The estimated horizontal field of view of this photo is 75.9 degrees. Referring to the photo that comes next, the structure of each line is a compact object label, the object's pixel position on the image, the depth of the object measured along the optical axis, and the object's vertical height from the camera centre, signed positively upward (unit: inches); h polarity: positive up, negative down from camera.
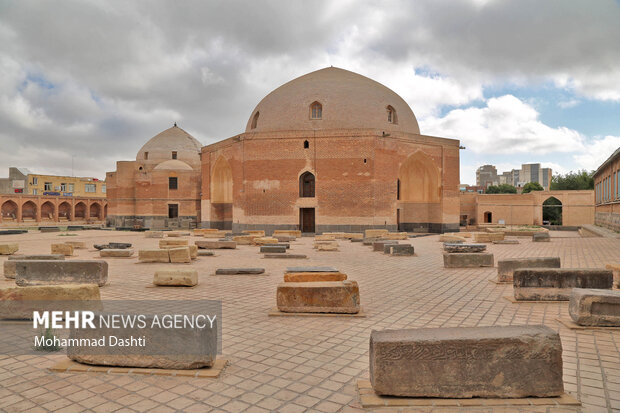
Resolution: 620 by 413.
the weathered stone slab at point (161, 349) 144.5 -49.6
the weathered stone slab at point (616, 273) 283.5 -43.8
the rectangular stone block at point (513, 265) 306.5 -41.2
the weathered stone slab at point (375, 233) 817.1 -41.1
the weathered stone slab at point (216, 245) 630.5 -49.4
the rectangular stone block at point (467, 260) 411.2 -49.3
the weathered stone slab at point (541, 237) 734.5 -45.9
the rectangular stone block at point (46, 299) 208.1 -45.4
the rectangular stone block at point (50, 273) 290.8 -43.0
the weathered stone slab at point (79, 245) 652.1 -50.3
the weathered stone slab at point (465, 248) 480.7 -42.9
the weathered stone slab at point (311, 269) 306.2 -43.6
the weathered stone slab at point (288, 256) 506.0 -54.1
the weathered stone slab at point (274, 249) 556.9 -49.6
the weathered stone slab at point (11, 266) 334.6 -43.0
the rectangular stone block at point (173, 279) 308.0 -50.3
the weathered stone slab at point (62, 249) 529.0 -45.9
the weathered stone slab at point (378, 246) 588.8 -48.5
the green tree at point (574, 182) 2092.8 +169.2
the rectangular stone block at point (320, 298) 225.6 -48.5
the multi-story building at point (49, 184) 2185.0 +172.8
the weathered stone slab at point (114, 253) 511.2 -49.9
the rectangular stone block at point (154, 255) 453.4 -47.6
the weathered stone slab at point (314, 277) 267.2 -43.2
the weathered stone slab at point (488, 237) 725.9 -44.8
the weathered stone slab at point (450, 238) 721.7 -47.9
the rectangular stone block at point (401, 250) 530.3 -49.3
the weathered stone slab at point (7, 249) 524.4 -45.2
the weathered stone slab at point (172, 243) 613.9 -45.3
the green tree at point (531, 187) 2375.7 +156.1
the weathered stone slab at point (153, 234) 914.7 -46.2
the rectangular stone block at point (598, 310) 192.1 -47.3
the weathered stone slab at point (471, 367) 120.6 -47.1
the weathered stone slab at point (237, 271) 375.2 -54.2
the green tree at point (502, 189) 2644.7 +162.5
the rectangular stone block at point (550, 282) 251.0 -44.5
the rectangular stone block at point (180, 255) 455.2 -47.0
